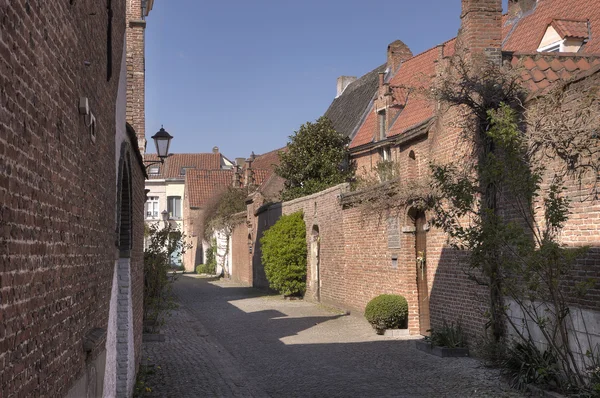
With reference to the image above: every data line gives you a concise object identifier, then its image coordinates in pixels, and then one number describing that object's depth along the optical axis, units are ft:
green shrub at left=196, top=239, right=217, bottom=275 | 164.34
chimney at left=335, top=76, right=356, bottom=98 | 141.08
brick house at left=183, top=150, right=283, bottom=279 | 145.34
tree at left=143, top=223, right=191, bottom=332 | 56.44
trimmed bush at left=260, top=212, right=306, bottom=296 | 87.76
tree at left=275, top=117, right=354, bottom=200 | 103.65
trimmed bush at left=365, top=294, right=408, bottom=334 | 54.34
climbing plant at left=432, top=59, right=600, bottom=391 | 30.32
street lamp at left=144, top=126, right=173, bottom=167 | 57.00
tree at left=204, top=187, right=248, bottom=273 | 140.67
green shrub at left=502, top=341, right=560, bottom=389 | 31.53
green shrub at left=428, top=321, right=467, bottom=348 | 44.50
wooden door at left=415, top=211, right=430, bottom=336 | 54.65
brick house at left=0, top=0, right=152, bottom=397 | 10.66
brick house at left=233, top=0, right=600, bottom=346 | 42.73
